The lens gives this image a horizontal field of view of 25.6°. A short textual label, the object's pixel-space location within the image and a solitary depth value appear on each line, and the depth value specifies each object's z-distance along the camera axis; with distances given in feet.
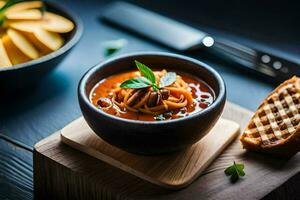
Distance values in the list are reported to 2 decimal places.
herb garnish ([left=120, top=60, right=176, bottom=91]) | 2.24
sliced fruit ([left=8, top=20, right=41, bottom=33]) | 2.97
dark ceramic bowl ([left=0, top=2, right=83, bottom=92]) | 2.72
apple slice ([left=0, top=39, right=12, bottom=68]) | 2.78
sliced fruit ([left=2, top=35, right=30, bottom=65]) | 2.89
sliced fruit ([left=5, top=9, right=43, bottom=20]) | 3.05
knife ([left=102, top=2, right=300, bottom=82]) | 3.01
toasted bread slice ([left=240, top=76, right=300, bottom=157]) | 2.26
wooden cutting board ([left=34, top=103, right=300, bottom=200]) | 2.14
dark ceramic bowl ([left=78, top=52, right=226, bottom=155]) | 2.10
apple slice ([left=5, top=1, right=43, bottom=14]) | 3.15
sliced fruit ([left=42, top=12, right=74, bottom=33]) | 3.08
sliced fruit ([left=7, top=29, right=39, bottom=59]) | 2.90
